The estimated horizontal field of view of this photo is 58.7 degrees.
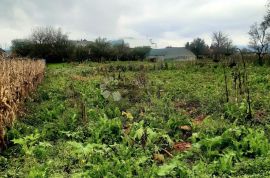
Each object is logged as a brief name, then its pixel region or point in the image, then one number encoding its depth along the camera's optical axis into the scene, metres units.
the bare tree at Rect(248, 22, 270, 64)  30.98
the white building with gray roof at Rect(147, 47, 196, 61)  56.26
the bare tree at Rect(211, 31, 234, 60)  55.72
